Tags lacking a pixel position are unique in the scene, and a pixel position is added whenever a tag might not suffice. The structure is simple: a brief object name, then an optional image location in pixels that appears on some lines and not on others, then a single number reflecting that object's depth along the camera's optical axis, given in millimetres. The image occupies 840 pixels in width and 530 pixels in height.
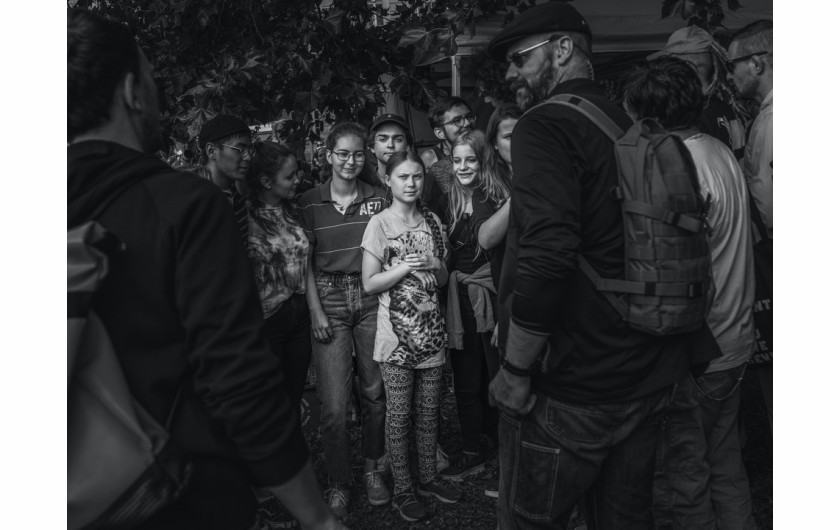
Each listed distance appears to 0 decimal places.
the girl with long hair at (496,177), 2986
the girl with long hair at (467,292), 3533
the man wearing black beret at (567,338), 1838
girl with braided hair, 3314
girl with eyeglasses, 3473
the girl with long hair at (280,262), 3291
